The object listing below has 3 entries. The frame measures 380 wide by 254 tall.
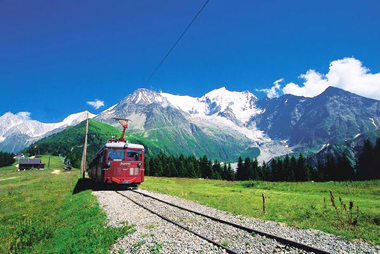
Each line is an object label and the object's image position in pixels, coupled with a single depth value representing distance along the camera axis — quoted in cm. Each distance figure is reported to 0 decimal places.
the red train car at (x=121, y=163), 2200
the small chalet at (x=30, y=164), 11256
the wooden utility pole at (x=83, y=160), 4084
